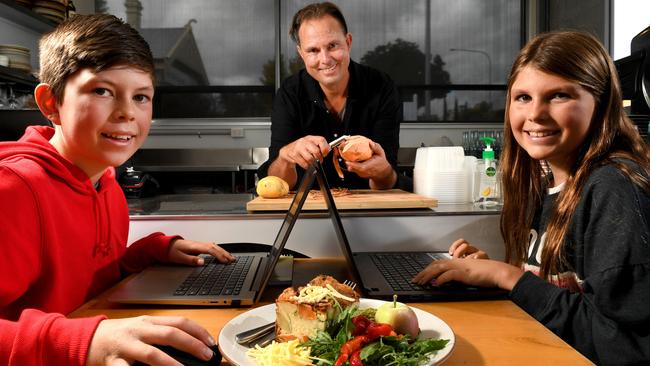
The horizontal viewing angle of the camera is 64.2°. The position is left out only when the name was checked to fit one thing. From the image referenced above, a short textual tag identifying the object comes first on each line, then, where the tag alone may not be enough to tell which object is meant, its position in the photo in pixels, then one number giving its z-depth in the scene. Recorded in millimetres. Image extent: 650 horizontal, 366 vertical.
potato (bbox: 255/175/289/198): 1663
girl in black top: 927
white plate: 673
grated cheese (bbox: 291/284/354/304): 754
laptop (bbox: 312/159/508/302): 988
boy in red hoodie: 840
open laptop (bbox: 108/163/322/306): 957
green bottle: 1661
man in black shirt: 2184
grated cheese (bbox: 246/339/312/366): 661
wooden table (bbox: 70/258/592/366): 729
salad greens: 646
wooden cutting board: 1499
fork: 745
